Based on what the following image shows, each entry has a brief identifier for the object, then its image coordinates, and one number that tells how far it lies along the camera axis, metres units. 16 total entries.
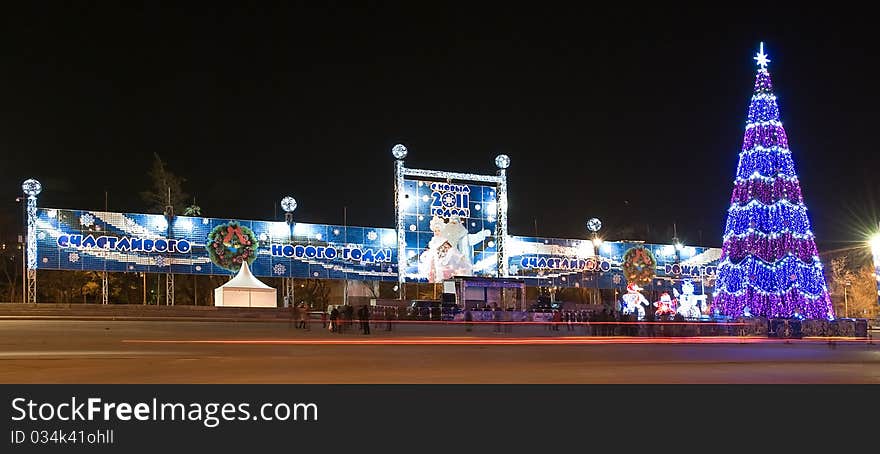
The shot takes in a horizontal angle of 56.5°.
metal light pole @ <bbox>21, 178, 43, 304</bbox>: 40.84
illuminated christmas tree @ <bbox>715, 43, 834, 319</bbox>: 32.16
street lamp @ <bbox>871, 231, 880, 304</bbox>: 30.86
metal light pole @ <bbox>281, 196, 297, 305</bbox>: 47.16
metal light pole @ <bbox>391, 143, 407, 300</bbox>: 48.44
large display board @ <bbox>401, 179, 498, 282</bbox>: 49.28
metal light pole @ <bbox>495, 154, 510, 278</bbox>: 51.00
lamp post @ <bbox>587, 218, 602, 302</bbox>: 57.28
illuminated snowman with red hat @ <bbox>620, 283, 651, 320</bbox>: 41.94
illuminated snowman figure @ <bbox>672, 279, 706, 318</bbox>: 41.89
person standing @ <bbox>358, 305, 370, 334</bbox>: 27.81
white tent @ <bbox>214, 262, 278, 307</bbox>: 42.12
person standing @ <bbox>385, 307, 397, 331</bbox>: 30.91
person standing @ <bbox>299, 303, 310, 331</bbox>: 31.19
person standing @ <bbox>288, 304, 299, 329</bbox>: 30.84
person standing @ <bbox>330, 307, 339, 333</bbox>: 28.10
